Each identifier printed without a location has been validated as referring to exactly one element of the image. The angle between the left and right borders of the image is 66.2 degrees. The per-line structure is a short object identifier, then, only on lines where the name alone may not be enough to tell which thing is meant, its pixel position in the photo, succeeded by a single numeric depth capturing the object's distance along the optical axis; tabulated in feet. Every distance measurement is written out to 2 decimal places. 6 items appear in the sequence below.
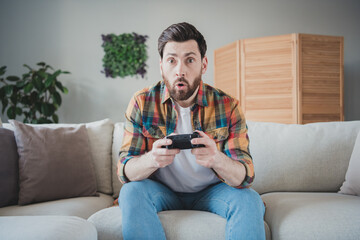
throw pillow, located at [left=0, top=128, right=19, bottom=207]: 4.36
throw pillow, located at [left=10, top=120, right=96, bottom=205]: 4.51
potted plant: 9.96
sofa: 3.27
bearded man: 3.26
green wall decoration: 12.32
